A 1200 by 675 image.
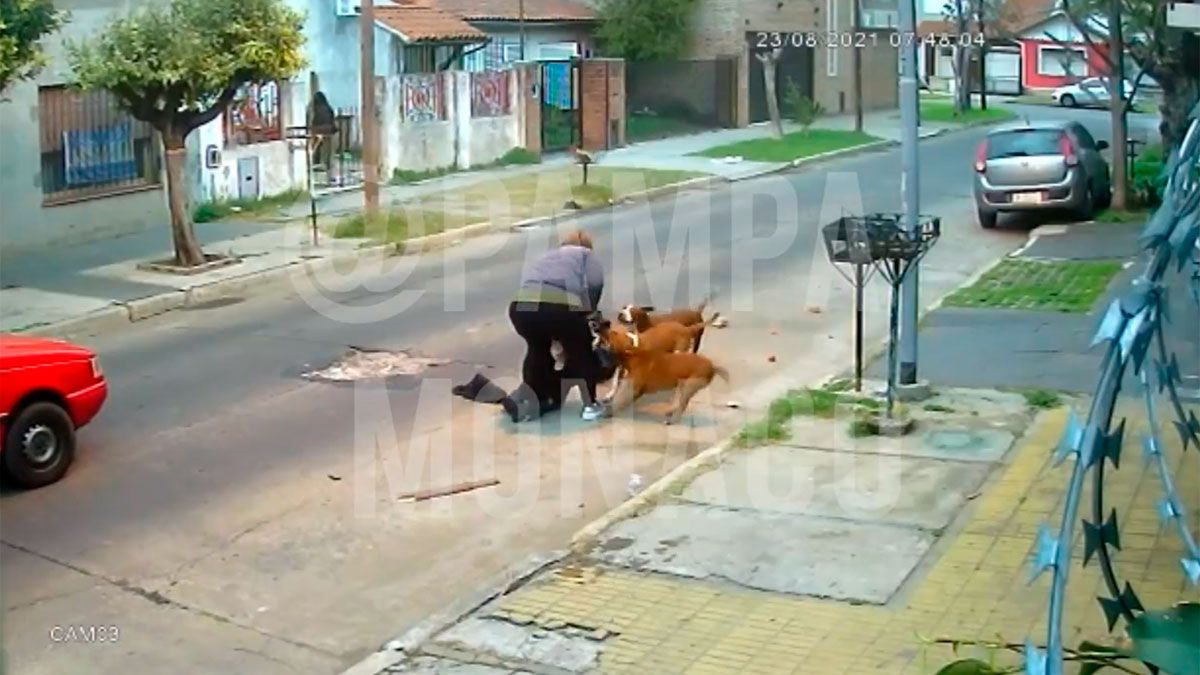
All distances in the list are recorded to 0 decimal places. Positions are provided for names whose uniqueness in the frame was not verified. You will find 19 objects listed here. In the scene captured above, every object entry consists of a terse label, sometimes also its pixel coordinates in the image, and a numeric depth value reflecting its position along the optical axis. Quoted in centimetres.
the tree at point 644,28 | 4234
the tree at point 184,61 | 1828
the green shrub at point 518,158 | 3278
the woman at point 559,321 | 1242
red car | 1055
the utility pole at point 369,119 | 2297
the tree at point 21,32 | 1630
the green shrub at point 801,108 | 4097
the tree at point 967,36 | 5409
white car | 6016
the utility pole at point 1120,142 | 2438
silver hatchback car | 2347
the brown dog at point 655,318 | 1284
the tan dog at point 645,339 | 1230
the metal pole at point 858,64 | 4322
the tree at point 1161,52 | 2342
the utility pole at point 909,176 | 1272
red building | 6881
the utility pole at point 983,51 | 5610
